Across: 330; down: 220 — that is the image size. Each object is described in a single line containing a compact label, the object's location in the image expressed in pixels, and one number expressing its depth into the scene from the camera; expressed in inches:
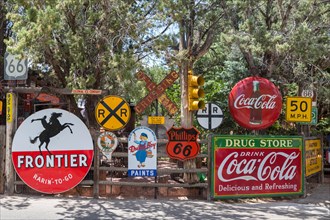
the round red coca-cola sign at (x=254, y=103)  425.4
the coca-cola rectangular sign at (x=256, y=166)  393.7
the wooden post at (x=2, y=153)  378.3
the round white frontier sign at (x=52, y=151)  375.2
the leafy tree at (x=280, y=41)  424.8
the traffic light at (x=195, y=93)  383.9
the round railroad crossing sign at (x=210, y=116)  416.8
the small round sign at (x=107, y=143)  381.1
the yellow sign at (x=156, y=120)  440.4
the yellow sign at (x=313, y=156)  467.5
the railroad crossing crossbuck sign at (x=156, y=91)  385.4
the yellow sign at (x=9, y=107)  378.6
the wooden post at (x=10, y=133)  375.6
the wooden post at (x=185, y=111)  423.8
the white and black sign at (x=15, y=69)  383.9
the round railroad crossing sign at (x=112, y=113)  374.0
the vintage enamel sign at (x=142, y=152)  385.4
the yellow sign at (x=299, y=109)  424.2
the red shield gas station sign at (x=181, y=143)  394.0
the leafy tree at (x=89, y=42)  364.2
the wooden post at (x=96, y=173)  383.9
